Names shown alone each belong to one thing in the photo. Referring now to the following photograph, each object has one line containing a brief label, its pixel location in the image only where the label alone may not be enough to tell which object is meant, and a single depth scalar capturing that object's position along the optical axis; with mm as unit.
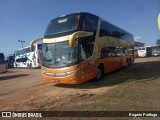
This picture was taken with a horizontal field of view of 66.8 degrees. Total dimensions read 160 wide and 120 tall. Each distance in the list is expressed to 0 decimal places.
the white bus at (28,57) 16199
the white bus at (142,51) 27304
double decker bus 6139
